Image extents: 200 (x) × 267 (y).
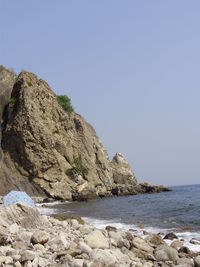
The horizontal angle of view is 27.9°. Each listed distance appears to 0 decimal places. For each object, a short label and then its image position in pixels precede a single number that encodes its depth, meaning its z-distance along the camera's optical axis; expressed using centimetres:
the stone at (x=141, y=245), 1241
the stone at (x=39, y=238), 1076
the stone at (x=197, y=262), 1164
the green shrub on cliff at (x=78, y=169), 6273
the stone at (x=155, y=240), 1421
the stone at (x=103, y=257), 991
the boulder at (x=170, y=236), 1684
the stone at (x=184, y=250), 1354
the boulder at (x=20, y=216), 1211
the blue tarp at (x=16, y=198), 1576
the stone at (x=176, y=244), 1451
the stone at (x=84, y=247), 1058
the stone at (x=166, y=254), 1198
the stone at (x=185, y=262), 1154
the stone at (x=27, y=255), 959
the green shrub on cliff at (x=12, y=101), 6388
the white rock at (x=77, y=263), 954
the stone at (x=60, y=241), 1077
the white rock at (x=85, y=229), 1318
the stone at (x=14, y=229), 1127
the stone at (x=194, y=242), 1563
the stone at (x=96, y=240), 1145
